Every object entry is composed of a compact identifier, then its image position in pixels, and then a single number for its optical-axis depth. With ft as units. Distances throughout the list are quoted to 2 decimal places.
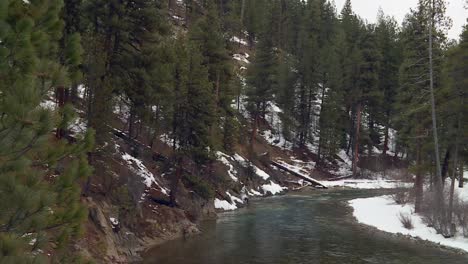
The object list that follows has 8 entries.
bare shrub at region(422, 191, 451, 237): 74.17
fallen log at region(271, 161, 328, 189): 156.89
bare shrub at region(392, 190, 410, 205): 104.53
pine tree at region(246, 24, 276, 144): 175.11
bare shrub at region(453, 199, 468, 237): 73.10
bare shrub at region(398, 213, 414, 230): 80.95
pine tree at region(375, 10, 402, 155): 194.08
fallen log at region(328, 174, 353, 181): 176.45
